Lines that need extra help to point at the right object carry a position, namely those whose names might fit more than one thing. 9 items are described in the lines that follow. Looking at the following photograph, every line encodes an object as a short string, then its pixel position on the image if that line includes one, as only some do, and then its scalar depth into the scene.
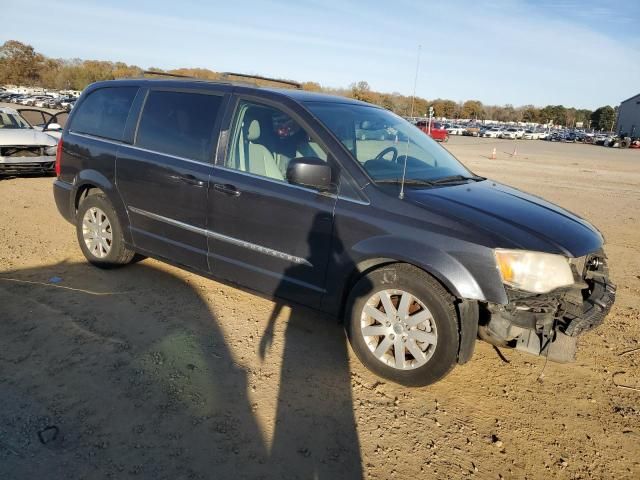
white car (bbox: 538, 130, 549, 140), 67.00
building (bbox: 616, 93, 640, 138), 74.06
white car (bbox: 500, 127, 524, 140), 62.25
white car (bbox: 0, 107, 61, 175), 9.06
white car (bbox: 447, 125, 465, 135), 63.69
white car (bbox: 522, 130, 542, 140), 65.38
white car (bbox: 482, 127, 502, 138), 61.91
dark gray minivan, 2.97
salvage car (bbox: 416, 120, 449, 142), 37.38
